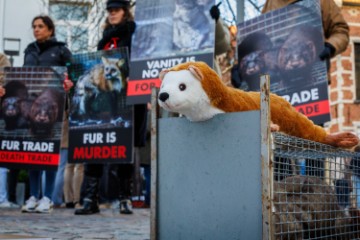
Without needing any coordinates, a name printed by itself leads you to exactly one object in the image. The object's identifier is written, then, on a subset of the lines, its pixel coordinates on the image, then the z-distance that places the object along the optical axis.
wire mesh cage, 2.23
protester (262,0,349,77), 4.31
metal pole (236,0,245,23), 7.19
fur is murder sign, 5.08
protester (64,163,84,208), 7.07
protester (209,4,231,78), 5.02
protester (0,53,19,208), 6.04
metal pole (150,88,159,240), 2.48
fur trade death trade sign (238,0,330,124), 4.25
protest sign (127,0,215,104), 4.95
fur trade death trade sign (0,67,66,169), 5.30
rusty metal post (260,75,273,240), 2.09
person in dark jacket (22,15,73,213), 5.65
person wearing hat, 5.11
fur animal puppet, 2.35
